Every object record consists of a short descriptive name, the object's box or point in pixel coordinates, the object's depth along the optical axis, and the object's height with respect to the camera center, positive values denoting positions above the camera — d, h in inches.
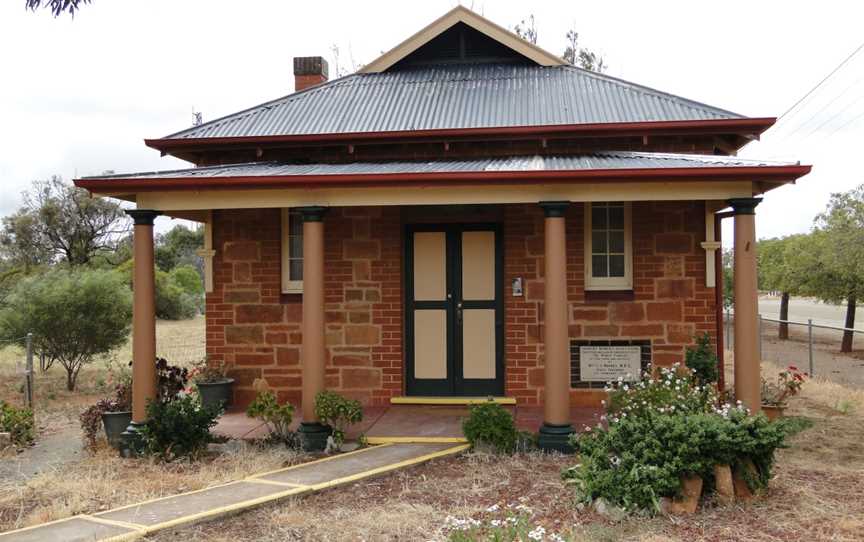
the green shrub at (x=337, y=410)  290.0 -49.3
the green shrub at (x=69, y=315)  521.3 -19.3
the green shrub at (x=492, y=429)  283.6 -55.7
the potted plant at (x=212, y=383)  355.3 -46.9
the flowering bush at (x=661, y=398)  257.3 -42.0
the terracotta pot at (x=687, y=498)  214.8 -63.0
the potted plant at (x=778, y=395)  337.4 -55.5
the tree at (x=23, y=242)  1389.0 +89.5
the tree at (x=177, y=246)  1691.7 +103.4
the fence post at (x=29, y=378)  435.4 -53.6
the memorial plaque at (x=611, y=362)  353.1 -37.5
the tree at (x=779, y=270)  967.6 +18.4
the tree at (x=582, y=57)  1061.8 +331.4
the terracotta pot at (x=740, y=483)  223.6 -61.0
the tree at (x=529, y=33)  1023.6 +352.9
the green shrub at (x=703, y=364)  337.1 -37.1
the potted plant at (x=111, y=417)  311.4 -55.4
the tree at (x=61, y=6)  286.7 +110.9
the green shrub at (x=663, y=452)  213.2 -50.8
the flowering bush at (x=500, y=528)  173.8 -62.5
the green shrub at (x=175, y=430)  286.0 -56.0
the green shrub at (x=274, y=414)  293.7 -51.1
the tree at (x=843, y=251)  842.8 +37.1
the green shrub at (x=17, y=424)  339.3 -63.2
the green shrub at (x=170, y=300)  1190.3 -21.0
